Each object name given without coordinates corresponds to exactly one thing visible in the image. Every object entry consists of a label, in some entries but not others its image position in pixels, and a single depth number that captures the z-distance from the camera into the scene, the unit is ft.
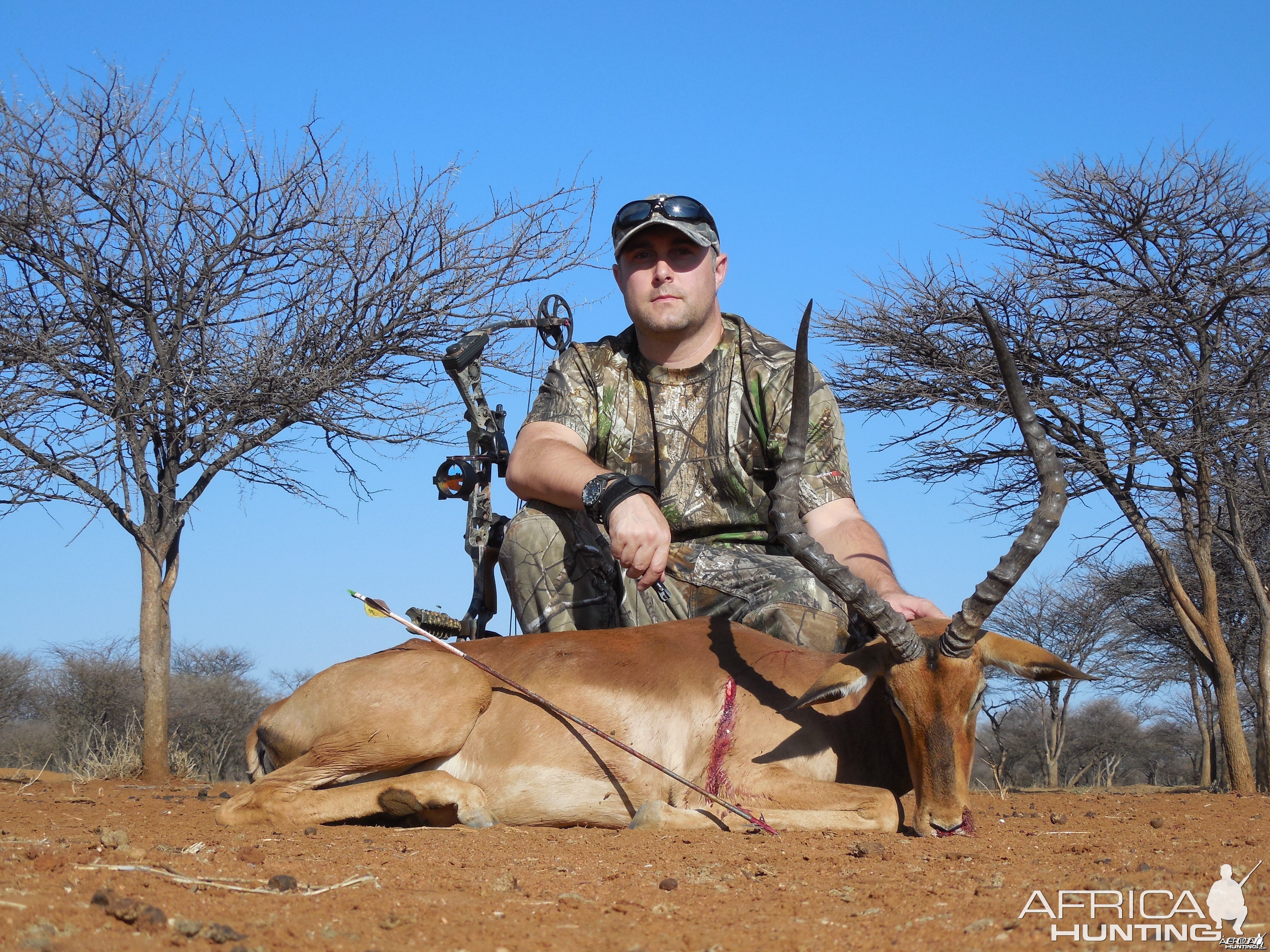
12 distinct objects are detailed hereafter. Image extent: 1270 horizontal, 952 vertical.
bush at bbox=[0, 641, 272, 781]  64.03
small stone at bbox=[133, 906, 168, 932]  8.00
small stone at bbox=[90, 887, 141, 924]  8.06
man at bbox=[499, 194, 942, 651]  17.89
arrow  14.08
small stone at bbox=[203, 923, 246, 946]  7.73
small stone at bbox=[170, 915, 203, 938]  7.88
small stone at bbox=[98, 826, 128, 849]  12.34
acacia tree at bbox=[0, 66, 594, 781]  32.30
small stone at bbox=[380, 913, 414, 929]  8.18
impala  14.02
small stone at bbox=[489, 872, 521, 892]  9.81
